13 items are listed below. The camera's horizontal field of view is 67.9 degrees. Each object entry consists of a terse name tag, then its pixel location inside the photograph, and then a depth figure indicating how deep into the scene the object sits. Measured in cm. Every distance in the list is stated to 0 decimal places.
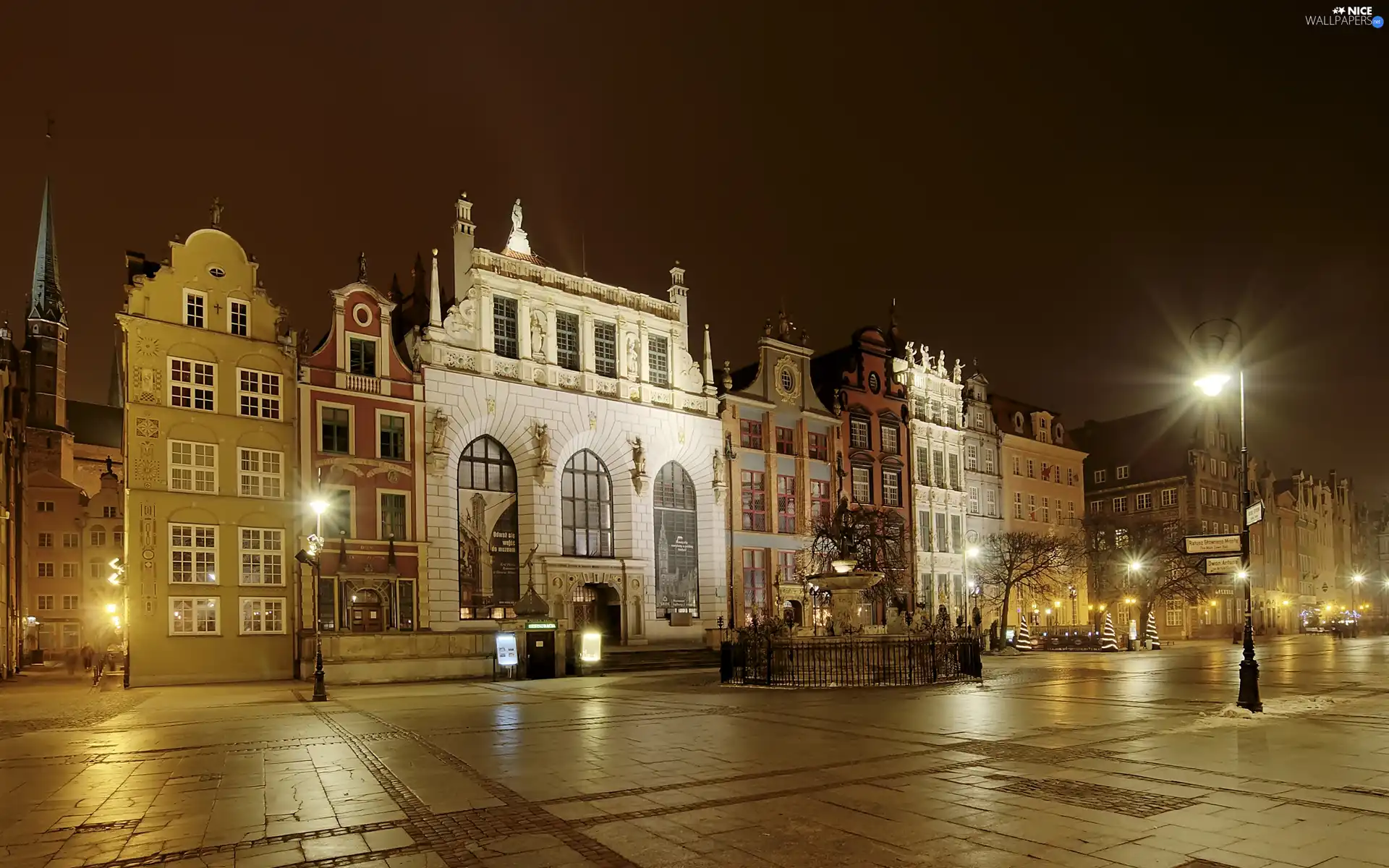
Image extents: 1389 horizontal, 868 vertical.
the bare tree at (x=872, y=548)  4684
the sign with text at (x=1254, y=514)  1983
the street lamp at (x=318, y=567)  2741
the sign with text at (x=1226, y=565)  1981
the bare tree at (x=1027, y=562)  5959
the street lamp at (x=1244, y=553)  1911
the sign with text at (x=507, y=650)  3619
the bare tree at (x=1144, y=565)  6241
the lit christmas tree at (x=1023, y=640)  5428
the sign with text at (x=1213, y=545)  1983
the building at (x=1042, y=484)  7106
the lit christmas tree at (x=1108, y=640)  5350
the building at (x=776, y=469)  5553
